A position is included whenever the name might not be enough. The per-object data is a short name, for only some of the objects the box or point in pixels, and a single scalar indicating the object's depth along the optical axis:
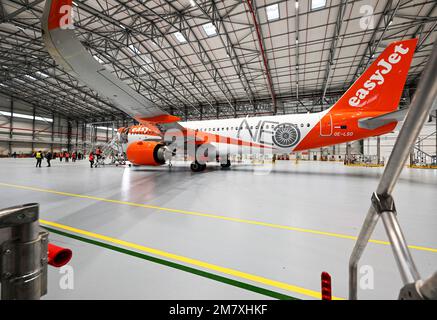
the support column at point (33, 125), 33.22
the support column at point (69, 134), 37.16
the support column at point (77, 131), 38.19
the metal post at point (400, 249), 0.61
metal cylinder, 0.65
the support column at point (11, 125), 30.36
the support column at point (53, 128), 35.84
